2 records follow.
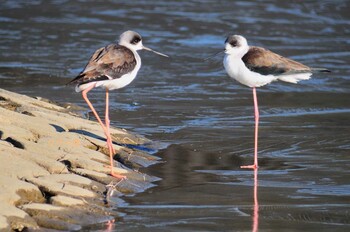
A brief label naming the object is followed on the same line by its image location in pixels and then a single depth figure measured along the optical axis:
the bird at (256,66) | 20.62
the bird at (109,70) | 18.98
